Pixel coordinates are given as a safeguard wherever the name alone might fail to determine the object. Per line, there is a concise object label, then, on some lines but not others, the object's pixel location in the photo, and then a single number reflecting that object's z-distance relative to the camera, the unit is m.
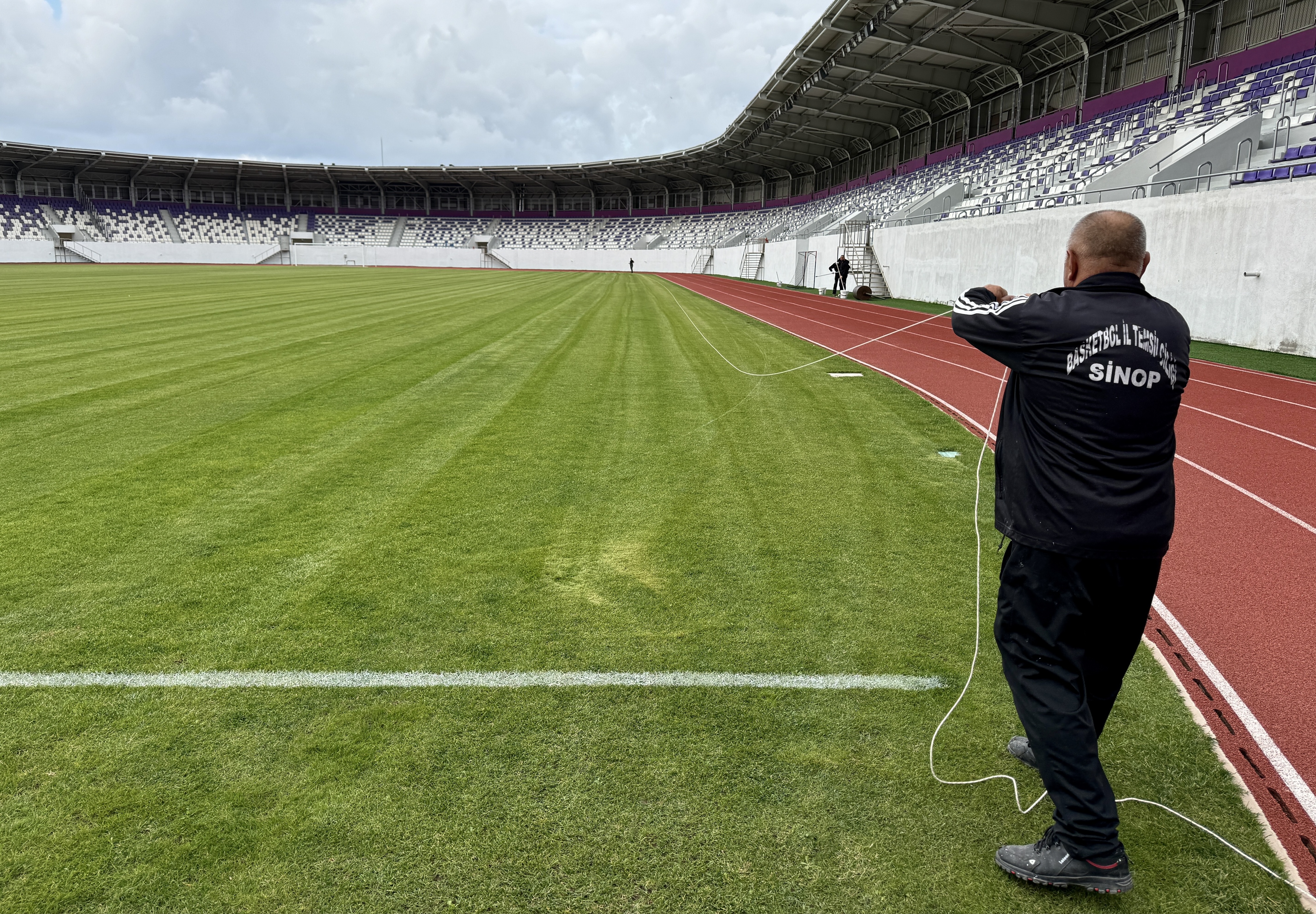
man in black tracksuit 2.53
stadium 2.67
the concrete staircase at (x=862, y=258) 35.59
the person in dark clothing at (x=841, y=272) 33.03
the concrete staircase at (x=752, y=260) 54.78
